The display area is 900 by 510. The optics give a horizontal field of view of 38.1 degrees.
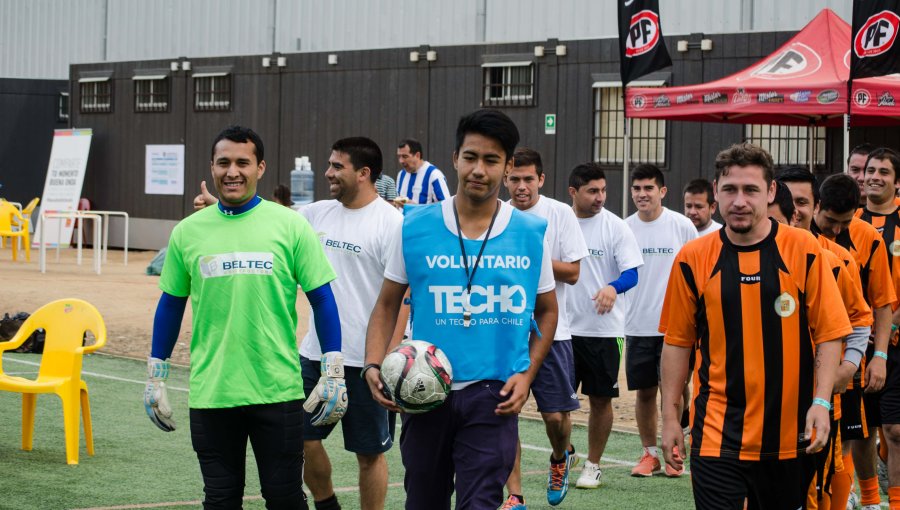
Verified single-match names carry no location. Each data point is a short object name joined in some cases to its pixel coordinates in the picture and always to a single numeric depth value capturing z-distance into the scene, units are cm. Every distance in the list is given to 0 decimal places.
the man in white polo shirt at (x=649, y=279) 916
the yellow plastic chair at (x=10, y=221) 2692
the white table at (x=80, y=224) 2355
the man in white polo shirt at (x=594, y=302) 864
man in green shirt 542
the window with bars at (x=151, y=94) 3083
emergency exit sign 2325
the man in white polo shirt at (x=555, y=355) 765
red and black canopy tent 1482
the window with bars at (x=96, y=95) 3228
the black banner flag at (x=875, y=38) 1183
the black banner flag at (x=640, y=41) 1544
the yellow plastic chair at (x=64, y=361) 887
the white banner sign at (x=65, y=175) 2956
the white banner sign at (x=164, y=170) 3036
